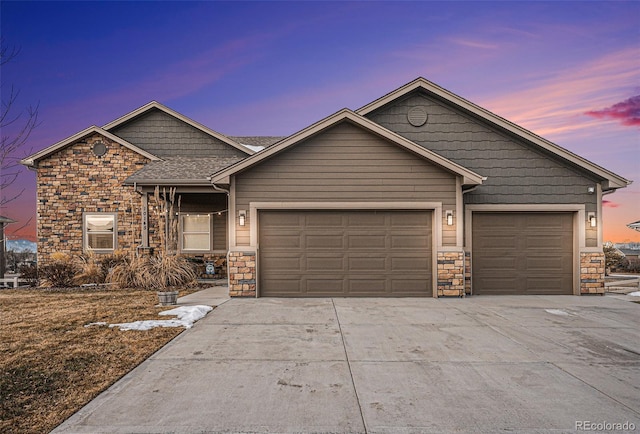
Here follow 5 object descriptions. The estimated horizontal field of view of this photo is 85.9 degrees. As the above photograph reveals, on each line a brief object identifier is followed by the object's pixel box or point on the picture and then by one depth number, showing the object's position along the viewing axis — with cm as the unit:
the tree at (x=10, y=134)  443
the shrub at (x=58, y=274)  1091
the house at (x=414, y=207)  887
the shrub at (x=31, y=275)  1144
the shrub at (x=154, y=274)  1010
